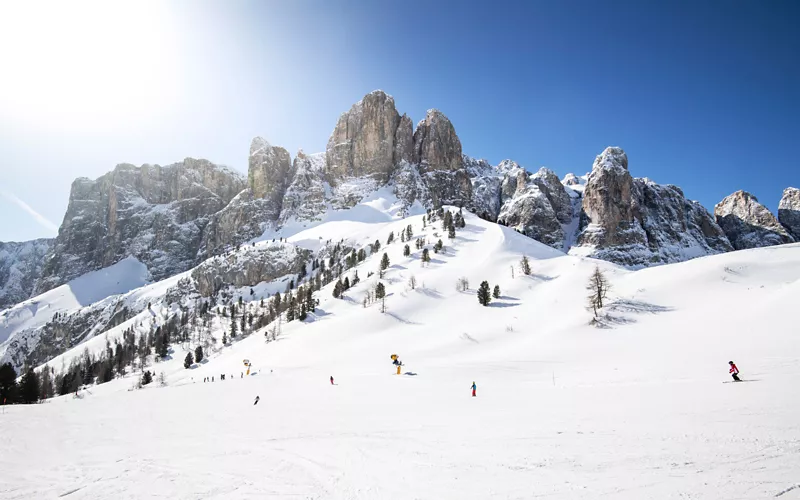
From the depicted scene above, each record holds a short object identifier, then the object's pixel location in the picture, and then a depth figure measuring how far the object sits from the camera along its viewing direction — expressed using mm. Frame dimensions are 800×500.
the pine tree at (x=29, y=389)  57425
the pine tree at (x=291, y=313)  92769
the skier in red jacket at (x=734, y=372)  23359
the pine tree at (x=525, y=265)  87675
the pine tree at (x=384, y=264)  109262
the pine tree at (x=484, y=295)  74250
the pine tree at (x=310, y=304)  90944
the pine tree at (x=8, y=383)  54612
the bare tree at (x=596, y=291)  56906
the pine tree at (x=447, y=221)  137975
